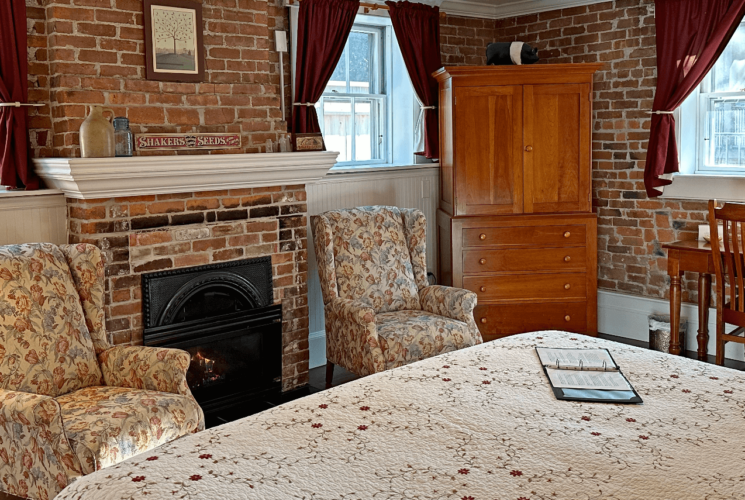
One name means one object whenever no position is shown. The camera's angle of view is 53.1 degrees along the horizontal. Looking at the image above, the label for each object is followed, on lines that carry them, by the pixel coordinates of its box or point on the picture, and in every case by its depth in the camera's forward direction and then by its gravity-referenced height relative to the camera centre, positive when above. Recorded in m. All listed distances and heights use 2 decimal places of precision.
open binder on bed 2.39 -0.71
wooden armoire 5.27 -0.15
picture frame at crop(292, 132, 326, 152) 4.46 +0.21
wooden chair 4.16 -0.59
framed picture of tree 3.89 +0.74
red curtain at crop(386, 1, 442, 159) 5.51 +0.94
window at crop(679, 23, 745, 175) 5.10 +0.35
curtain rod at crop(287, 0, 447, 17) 5.24 +1.20
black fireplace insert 3.96 -0.81
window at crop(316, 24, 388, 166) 5.44 +0.55
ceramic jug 3.57 +0.22
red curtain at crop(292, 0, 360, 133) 4.87 +0.83
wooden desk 4.64 -0.72
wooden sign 3.87 +0.21
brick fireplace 3.67 -0.21
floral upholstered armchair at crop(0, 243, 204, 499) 2.68 -0.82
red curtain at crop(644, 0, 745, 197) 4.89 +0.78
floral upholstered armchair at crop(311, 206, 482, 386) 4.18 -0.74
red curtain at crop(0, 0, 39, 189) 3.53 +0.44
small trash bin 5.14 -1.12
